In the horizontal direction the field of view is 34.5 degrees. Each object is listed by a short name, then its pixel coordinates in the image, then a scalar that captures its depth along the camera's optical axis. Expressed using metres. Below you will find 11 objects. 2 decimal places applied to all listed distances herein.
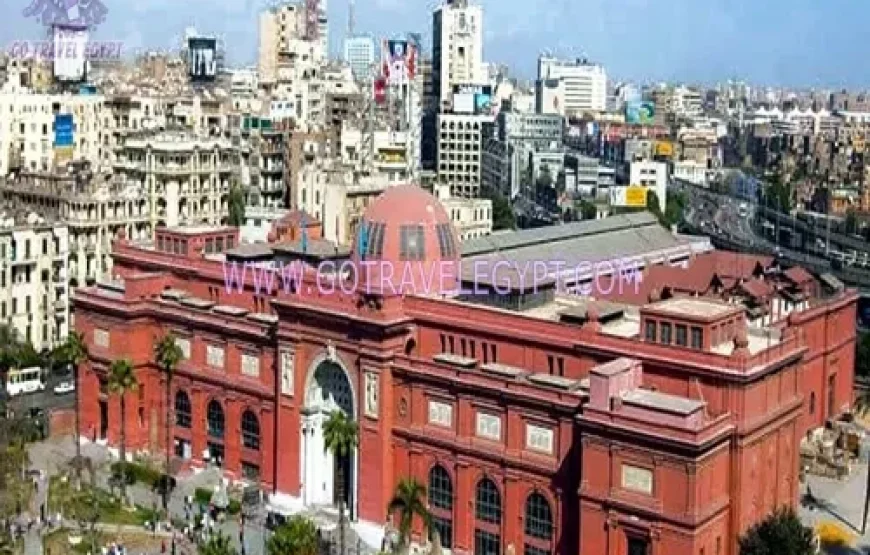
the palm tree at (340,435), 56.53
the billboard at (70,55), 148.51
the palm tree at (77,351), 70.12
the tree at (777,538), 49.41
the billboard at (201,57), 195.38
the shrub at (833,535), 60.09
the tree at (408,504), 54.72
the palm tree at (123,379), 65.94
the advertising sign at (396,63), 175.12
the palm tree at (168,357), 66.69
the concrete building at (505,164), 178.38
